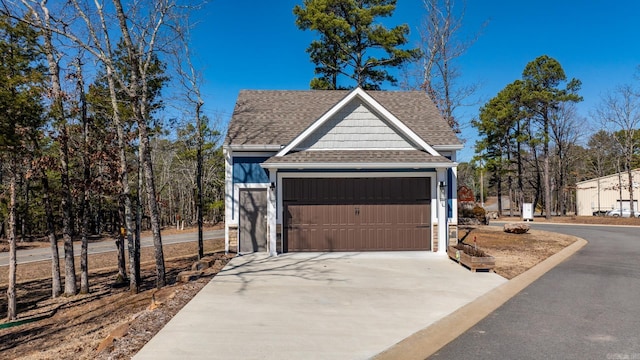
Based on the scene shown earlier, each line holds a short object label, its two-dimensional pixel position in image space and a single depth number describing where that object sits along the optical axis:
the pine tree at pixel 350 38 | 24.22
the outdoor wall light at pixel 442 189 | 12.11
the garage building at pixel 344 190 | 12.12
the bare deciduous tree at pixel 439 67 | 23.66
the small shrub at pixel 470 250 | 10.20
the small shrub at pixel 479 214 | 25.23
